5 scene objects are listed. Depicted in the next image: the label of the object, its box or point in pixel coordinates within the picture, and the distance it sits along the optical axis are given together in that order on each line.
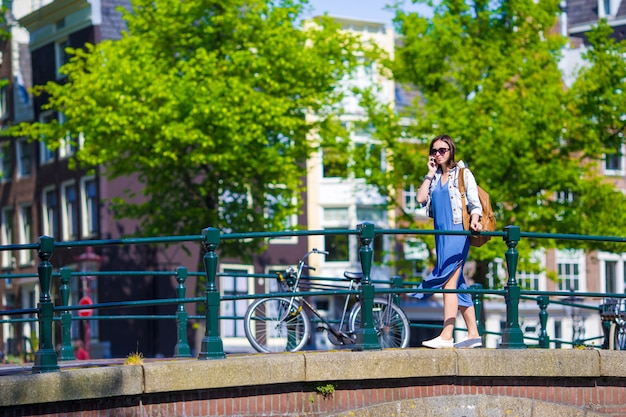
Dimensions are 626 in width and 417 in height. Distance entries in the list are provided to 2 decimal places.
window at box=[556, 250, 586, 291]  48.28
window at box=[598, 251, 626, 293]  50.03
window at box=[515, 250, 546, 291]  47.59
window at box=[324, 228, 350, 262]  46.50
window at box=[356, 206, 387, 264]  46.53
